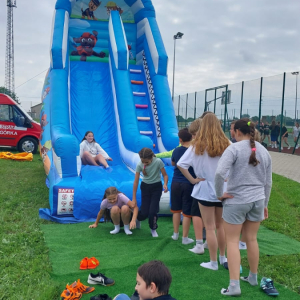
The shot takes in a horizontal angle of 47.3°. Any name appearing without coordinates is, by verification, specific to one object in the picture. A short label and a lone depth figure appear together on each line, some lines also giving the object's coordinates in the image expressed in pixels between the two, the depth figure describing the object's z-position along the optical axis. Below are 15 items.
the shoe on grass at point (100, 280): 2.91
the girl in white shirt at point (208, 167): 3.19
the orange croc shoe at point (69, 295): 2.63
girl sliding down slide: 6.13
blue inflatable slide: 5.00
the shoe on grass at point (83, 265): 3.26
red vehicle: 11.65
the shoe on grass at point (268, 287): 2.81
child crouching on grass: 4.30
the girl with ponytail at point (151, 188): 4.22
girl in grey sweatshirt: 2.67
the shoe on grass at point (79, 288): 2.73
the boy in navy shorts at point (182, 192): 3.83
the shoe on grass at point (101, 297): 2.51
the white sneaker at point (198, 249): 3.68
